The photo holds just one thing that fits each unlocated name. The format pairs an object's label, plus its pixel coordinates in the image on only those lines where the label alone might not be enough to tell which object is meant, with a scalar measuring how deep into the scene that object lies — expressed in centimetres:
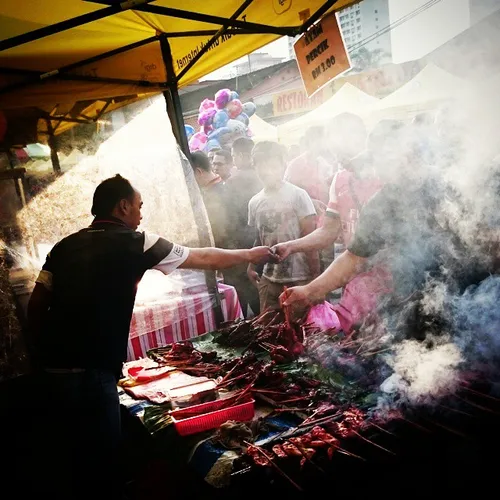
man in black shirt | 284
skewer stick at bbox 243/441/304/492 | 186
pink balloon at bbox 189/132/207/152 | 1124
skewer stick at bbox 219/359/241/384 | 315
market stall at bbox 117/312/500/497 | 197
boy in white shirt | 509
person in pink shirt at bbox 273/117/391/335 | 406
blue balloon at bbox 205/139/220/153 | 963
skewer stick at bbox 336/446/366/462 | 199
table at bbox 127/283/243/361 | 499
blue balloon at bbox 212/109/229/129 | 1039
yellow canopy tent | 373
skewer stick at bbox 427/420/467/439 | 204
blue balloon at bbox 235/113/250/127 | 1117
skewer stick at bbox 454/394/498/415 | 219
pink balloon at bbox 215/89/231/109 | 1075
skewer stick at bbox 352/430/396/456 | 201
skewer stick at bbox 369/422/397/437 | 212
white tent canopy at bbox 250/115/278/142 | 1484
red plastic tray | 242
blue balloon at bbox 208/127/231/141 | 990
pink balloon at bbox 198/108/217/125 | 1084
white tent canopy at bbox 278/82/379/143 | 1286
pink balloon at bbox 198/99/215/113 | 1141
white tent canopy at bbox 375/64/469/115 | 1114
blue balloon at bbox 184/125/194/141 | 1147
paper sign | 377
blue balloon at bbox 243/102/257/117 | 1339
